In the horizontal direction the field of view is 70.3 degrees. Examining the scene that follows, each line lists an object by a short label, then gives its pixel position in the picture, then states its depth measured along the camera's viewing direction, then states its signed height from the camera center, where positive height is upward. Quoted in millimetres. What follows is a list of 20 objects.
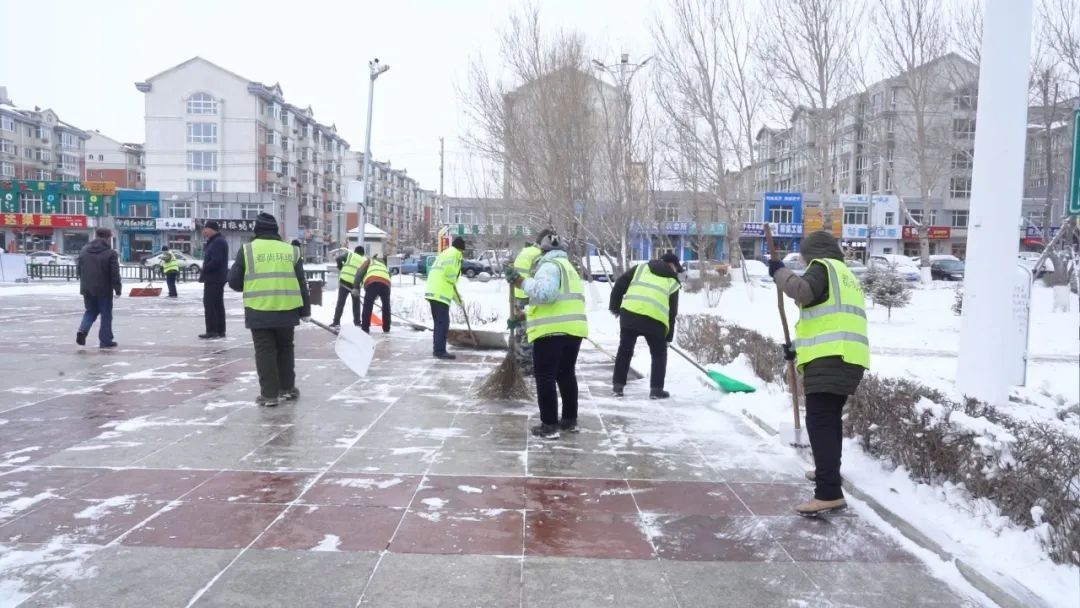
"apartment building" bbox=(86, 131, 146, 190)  81875 +9193
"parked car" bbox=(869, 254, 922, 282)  31627 -267
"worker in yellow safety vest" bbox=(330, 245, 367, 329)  13523 -535
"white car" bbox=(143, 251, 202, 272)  36256 -808
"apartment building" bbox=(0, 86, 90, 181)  70625 +9769
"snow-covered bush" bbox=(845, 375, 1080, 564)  3682 -1098
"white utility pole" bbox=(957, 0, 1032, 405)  6234 +558
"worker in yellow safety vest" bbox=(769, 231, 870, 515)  4281 -518
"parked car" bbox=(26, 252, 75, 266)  43656 -755
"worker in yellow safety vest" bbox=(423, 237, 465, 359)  9883 -346
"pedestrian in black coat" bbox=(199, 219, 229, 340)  11523 -440
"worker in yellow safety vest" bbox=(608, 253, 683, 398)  7605 -556
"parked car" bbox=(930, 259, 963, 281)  35406 -480
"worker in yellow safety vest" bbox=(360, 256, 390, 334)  12586 -584
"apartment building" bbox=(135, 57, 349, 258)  59312 +9131
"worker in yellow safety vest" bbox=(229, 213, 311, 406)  6895 -444
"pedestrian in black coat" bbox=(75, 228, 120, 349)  10250 -495
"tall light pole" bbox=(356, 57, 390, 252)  23062 +4834
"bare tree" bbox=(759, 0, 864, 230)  24547 +6043
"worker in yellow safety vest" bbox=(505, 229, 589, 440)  5887 -587
